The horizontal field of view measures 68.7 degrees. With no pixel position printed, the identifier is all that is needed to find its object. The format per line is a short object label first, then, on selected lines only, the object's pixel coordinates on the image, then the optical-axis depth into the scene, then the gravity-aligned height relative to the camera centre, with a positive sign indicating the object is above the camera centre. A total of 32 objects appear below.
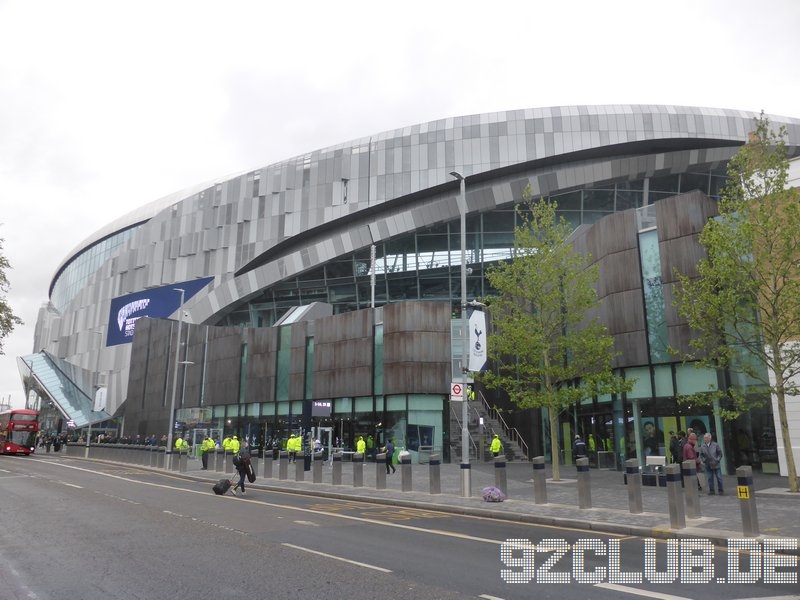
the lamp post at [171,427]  34.78 -0.61
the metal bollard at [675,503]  11.41 -1.60
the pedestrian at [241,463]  18.81 -1.45
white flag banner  19.27 +2.55
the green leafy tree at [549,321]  21.72 +3.65
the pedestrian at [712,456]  16.52 -1.02
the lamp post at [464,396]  17.47 +0.68
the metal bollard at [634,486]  13.03 -1.47
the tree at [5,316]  34.12 +5.97
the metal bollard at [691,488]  12.44 -1.46
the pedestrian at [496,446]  27.54 -1.29
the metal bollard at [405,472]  19.20 -1.76
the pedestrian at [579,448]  22.64 -1.14
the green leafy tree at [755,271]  16.81 +4.34
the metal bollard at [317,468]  23.56 -2.02
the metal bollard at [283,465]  25.54 -2.06
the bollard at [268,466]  26.34 -2.19
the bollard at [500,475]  16.30 -1.55
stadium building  24.64 +11.23
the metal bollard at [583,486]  14.12 -1.60
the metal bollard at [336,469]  22.42 -1.95
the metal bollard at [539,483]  15.11 -1.65
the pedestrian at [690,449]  16.72 -0.84
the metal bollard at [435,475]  18.42 -1.76
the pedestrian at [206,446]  33.06 -1.68
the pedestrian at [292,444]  29.81 -1.36
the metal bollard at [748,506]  10.32 -1.51
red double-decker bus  46.16 -1.19
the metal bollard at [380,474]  19.98 -1.92
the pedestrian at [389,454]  25.68 -1.66
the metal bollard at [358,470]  21.61 -1.90
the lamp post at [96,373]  75.74 +5.86
